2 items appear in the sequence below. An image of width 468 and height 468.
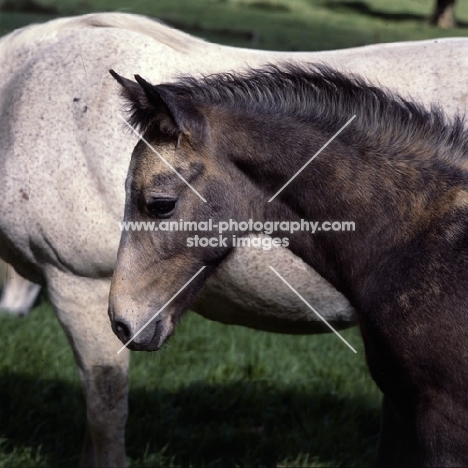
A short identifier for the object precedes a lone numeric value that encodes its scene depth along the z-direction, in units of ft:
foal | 10.08
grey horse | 13.79
